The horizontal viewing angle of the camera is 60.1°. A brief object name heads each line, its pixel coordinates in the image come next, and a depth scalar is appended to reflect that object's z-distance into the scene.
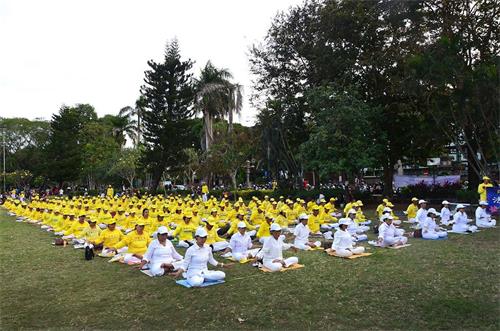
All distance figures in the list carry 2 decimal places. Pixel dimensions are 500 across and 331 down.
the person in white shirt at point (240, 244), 10.67
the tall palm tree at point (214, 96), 39.34
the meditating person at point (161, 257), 8.99
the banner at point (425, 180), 26.99
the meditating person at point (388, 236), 11.55
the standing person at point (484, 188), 16.92
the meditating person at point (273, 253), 9.05
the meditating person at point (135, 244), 10.30
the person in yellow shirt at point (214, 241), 11.59
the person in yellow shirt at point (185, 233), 12.67
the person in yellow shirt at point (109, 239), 11.36
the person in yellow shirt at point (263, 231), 12.25
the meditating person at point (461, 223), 13.99
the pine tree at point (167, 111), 41.62
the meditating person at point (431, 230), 12.89
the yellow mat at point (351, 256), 10.15
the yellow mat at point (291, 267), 9.03
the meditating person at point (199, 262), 8.18
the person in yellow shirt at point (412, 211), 17.14
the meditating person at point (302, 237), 11.68
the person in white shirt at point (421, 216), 14.09
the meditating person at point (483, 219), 14.81
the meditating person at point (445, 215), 15.55
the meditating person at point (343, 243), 10.38
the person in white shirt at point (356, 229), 13.37
